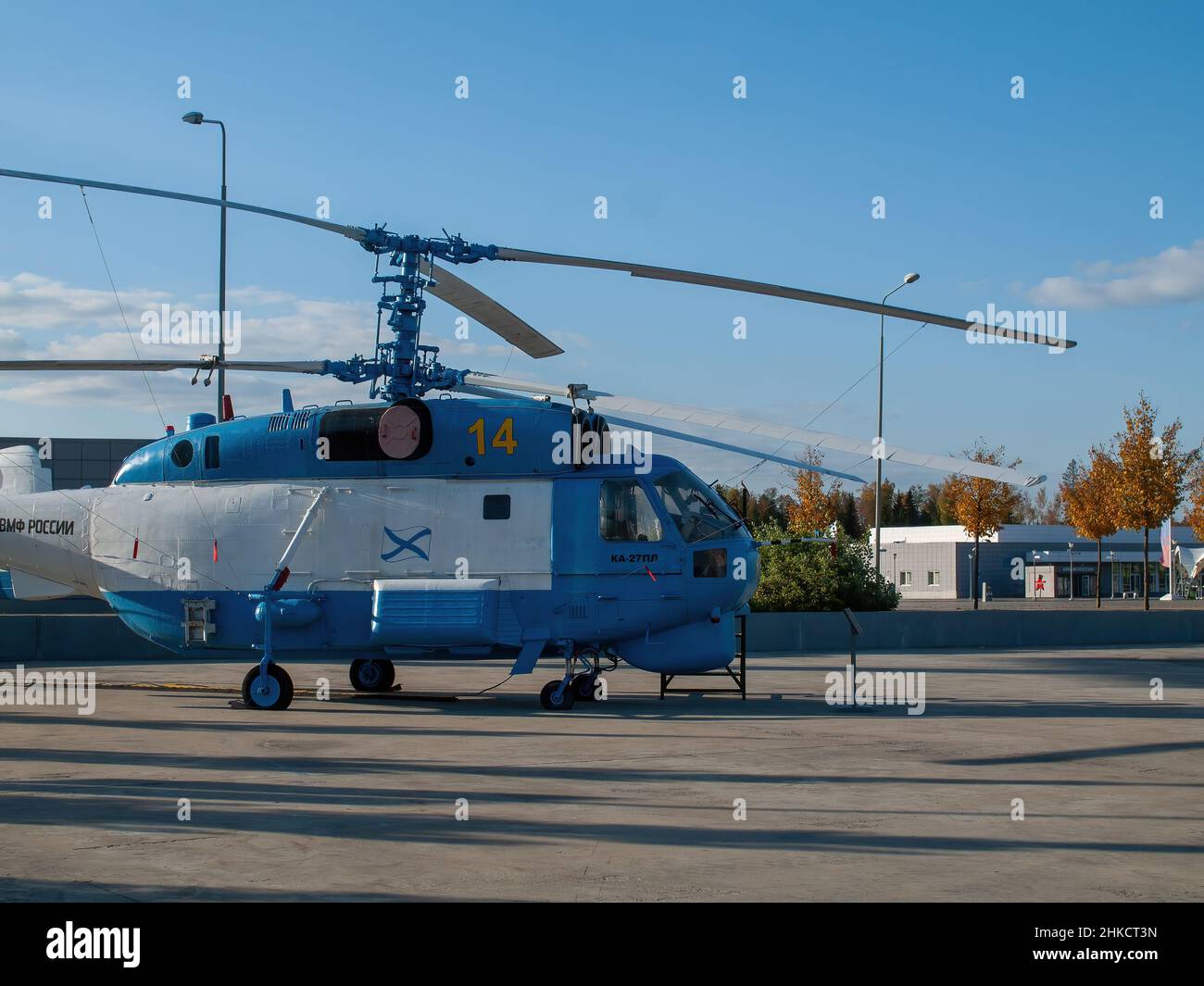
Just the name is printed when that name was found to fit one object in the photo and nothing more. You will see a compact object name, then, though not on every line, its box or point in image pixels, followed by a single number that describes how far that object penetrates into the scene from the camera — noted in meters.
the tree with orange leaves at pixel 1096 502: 48.66
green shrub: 28.78
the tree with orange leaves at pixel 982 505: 52.38
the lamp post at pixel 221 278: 23.65
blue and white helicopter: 15.72
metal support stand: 17.36
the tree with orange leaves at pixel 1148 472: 43.72
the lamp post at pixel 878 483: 29.88
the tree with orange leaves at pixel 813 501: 54.09
